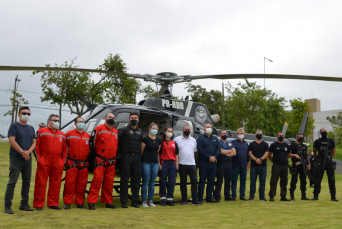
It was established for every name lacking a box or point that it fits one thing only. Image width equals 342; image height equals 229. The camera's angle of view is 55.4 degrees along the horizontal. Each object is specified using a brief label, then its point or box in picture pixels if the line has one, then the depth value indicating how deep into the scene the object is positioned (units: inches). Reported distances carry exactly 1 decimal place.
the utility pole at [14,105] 1457.6
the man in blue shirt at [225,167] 324.2
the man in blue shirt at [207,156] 310.0
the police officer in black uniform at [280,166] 342.6
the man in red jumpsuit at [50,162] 238.5
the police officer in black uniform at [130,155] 262.2
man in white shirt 296.4
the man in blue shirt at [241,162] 340.8
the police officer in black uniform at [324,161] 354.0
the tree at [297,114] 1820.1
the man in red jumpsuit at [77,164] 248.9
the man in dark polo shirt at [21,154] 225.0
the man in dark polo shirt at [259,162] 339.6
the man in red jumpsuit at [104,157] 253.3
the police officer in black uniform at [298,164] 358.9
